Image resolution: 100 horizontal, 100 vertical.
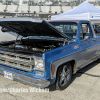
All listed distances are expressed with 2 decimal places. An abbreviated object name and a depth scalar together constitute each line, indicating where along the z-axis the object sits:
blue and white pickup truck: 2.93
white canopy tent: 8.18
